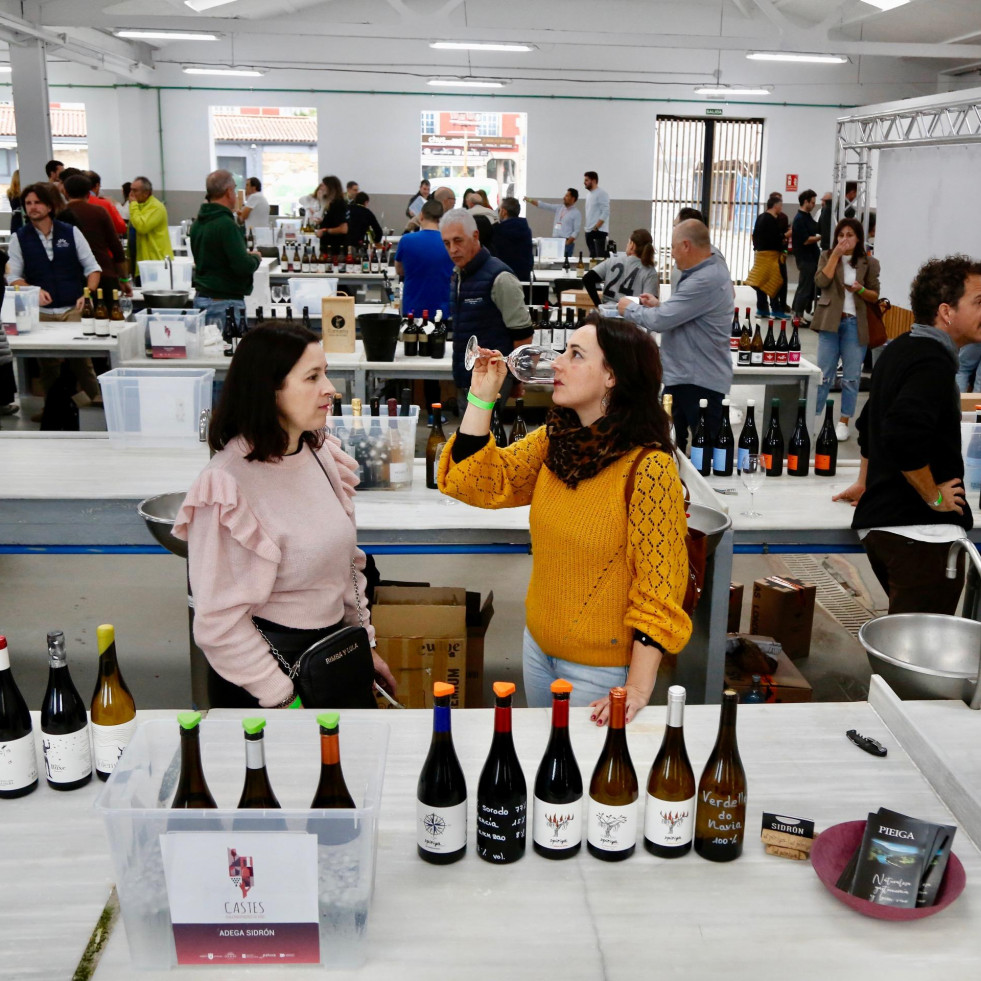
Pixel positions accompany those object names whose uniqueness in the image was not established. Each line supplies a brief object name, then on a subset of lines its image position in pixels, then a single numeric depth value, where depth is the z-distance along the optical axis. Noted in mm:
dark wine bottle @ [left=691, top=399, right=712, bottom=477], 3840
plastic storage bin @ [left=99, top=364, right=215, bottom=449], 3908
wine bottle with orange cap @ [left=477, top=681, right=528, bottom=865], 1511
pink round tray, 1408
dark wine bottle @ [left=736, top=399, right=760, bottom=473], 3632
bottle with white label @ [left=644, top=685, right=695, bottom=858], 1538
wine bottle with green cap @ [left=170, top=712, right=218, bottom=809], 1484
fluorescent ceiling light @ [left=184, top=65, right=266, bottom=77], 14133
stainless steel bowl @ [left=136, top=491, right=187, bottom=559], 2910
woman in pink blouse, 2066
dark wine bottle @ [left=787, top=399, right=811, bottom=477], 3868
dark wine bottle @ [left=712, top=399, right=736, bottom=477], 3871
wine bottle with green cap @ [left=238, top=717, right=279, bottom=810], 1354
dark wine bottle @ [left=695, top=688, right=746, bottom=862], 1548
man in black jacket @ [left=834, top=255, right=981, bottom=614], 2873
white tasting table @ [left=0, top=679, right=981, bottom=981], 1344
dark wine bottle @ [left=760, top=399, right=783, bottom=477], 3852
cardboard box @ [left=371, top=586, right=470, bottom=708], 3174
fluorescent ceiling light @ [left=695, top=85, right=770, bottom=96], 14211
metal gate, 17469
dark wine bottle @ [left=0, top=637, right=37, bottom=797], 1665
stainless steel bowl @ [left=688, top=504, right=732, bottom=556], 2879
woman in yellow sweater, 2076
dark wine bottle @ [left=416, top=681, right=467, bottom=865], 1514
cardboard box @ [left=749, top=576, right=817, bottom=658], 4039
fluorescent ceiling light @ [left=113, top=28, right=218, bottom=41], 10910
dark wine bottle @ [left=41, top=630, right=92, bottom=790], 1699
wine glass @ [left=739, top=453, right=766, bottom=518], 3236
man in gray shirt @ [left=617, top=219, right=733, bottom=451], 4695
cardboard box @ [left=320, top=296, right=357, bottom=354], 5863
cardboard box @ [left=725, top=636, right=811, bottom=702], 3416
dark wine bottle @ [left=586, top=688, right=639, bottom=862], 1521
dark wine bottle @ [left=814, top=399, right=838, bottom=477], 3855
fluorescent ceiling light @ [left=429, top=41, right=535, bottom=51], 11422
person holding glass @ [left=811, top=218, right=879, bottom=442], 6977
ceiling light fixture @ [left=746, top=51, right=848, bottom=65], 11320
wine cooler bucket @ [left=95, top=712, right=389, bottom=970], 1269
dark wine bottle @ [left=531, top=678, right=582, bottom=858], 1509
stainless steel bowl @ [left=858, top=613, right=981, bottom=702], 2363
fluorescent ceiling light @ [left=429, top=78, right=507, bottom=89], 16109
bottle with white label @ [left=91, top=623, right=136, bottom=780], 1722
